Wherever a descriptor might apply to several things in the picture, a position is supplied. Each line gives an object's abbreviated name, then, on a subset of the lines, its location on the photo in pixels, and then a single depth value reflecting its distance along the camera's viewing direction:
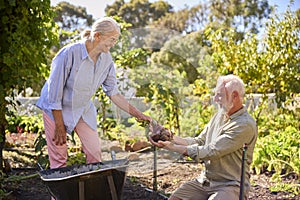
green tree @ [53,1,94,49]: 18.11
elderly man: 2.66
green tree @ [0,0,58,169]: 3.96
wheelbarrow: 2.31
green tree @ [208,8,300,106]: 5.34
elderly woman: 2.85
